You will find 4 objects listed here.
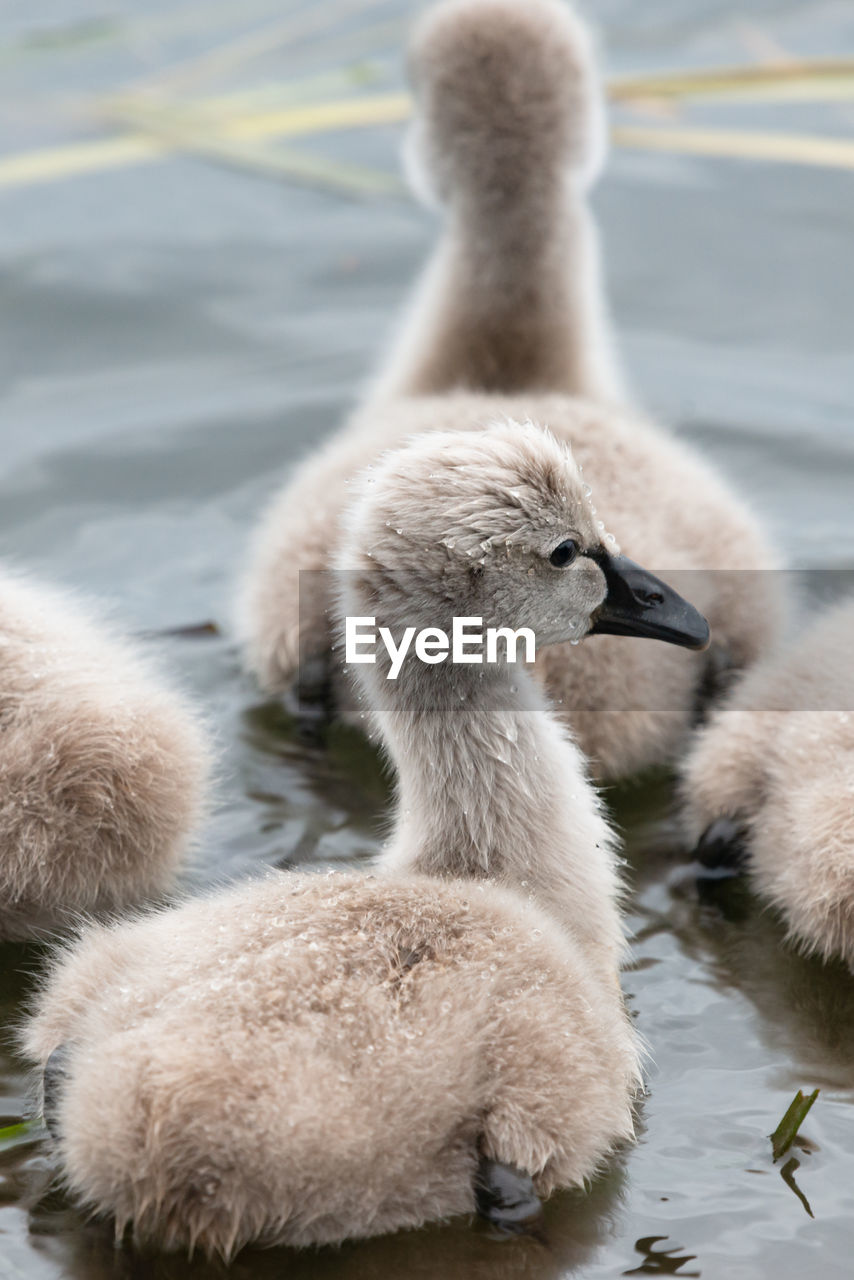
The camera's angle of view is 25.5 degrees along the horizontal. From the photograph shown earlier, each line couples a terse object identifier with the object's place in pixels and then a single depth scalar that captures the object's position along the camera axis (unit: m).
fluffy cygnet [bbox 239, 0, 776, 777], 4.11
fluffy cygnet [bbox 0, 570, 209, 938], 3.30
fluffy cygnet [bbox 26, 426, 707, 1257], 2.53
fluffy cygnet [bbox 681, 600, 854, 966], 3.33
